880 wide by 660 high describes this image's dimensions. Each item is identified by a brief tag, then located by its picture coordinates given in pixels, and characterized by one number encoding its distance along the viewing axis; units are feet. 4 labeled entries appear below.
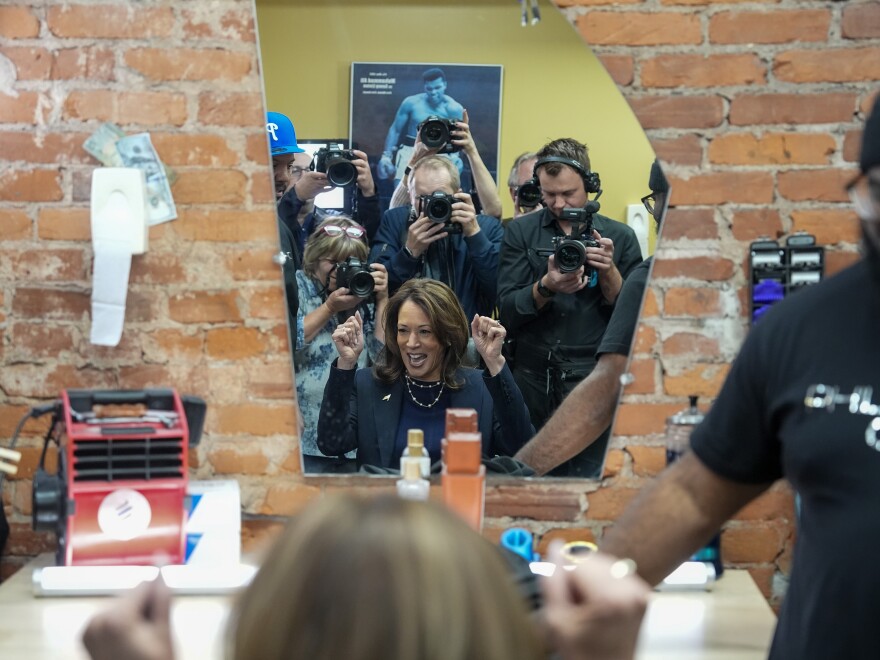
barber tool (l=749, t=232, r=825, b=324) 8.34
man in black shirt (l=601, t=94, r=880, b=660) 4.84
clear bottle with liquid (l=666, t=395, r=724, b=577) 8.41
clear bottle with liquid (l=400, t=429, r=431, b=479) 8.29
